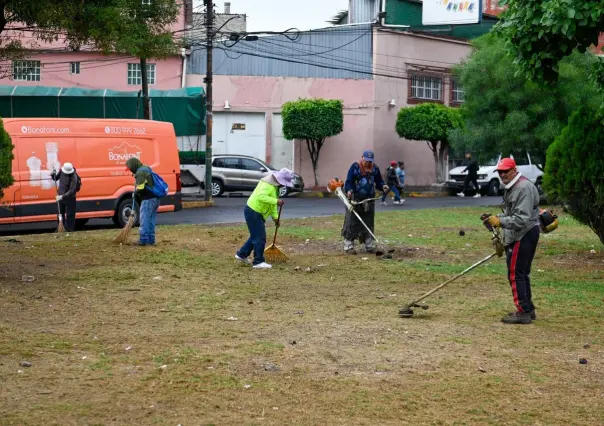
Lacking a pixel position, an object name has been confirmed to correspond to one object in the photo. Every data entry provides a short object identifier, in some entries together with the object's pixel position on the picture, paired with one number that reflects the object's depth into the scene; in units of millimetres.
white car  39719
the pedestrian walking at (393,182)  33553
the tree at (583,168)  15125
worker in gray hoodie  10141
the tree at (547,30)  12727
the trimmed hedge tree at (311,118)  41312
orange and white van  20594
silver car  37344
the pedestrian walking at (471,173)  38719
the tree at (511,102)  31469
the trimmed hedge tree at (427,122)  42469
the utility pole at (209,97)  32688
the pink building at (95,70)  41062
